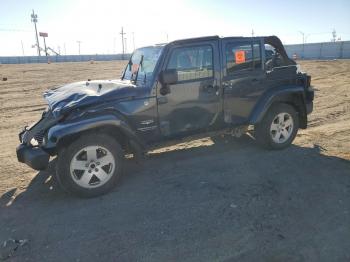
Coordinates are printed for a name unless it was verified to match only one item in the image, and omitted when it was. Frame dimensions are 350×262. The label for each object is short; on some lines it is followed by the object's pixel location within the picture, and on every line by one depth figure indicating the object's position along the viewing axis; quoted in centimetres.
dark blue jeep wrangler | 479
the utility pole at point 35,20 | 9350
